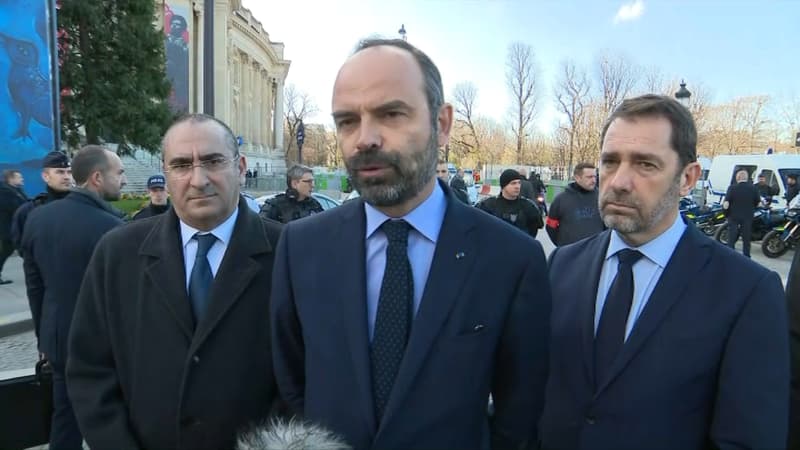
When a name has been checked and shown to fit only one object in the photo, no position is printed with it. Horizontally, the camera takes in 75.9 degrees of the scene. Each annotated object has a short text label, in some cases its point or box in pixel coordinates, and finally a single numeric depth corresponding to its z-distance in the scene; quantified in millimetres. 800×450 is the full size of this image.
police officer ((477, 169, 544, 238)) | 6922
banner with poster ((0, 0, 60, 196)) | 11734
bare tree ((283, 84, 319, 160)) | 81275
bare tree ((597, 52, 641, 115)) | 36469
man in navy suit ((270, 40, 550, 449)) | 1444
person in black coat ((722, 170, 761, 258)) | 12461
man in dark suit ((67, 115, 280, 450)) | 1869
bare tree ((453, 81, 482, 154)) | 47025
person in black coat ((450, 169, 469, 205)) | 11898
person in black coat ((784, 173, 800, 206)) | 15195
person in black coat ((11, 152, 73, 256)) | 4496
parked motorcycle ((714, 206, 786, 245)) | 14109
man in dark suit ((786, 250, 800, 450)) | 1938
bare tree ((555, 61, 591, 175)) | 37625
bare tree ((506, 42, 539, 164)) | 41375
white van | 17109
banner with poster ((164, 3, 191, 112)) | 35062
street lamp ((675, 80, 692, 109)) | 13391
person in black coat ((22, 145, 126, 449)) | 3424
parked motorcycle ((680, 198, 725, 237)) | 15695
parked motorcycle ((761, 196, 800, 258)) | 12945
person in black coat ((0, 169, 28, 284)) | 8445
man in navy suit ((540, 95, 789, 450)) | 1576
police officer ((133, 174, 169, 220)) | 5234
